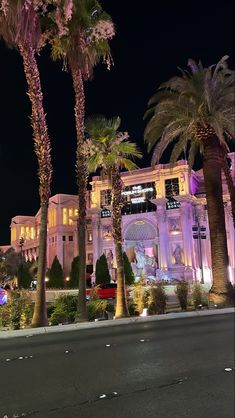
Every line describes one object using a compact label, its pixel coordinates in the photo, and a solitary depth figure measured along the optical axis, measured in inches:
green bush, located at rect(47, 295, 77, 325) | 666.2
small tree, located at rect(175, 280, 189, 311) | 769.6
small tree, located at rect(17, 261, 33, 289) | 2186.5
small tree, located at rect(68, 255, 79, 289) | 2110.0
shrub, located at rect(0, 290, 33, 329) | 622.5
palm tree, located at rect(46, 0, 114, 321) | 670.5
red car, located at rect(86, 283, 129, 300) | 1341.0
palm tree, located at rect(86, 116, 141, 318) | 772.0
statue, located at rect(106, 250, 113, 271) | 2835.6
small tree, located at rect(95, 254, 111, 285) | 1916.8
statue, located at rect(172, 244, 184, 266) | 2596.0
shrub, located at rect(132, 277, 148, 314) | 728.3
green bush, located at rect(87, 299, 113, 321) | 711.1
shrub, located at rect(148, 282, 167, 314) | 723.4
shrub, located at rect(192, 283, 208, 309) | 778.2
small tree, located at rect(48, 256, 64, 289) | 2268.5
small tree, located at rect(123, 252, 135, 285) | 1815.9
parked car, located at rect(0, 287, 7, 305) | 824.7
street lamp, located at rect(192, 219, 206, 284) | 1659.0
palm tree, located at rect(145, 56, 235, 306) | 807.7
